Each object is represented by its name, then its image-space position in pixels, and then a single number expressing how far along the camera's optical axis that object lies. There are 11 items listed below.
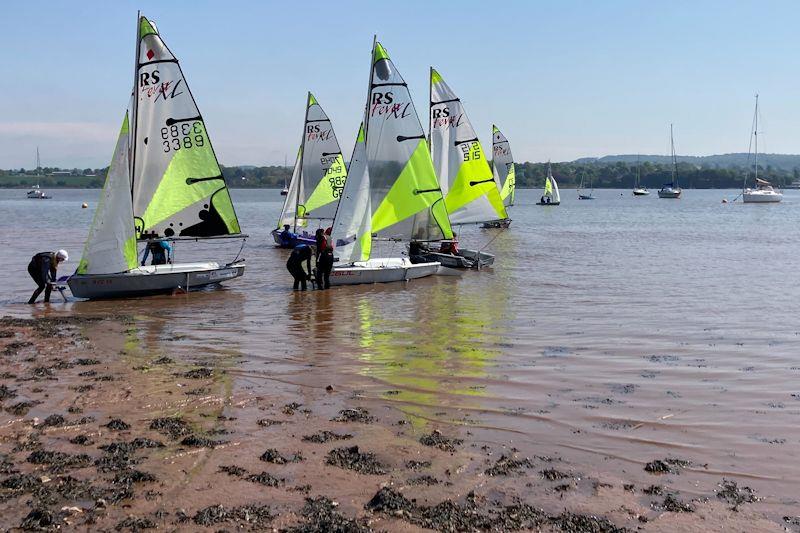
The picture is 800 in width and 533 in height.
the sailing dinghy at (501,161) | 55.38
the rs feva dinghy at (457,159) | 26.78
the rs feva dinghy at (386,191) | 20.92
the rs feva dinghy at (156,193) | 17.30
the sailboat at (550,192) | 94.19
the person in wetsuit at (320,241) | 19.98
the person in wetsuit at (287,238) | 33.34
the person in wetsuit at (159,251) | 20.34
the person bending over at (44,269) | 17.47
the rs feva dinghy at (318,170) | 33.03
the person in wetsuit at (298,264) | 20.25
